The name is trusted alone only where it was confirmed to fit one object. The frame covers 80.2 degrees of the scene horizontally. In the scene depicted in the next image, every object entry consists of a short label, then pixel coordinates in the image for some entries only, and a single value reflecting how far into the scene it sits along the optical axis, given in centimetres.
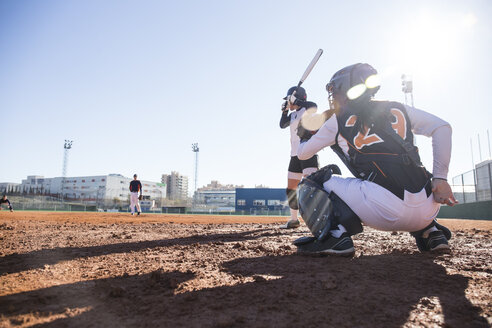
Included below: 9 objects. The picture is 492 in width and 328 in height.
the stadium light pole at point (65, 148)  5466
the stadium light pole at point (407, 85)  2796
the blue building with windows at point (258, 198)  5253
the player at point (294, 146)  548
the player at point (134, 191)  1459
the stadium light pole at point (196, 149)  5723
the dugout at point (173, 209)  3841
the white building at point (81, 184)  7669
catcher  220
